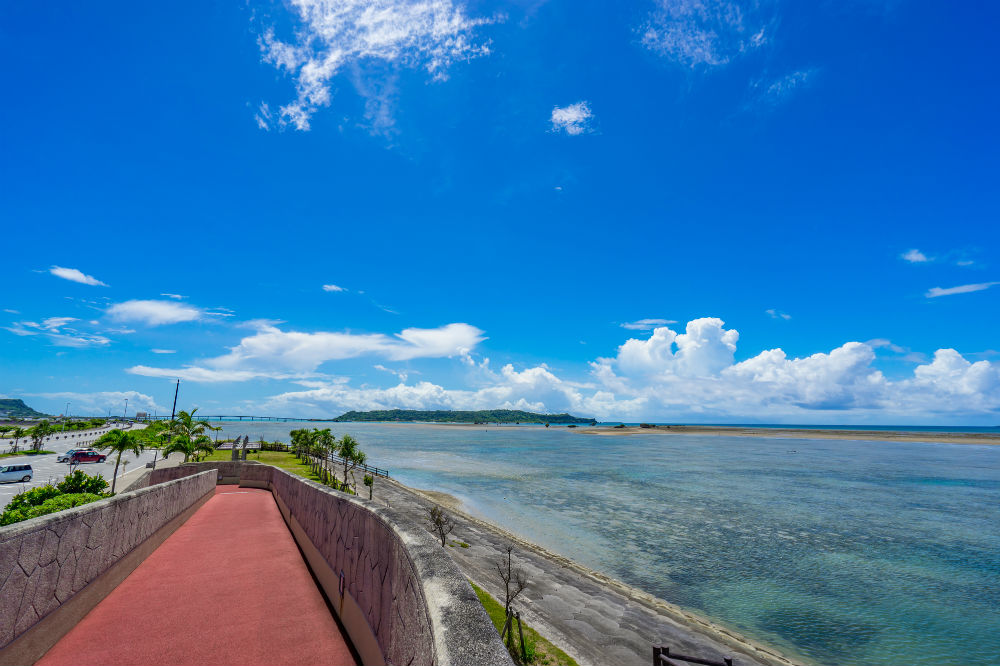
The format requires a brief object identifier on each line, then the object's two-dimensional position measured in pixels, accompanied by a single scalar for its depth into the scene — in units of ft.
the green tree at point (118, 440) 90.19
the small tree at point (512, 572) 60.48
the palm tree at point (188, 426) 146.61
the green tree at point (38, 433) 187.20
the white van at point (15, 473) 102.63
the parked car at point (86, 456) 145.53
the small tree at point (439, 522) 66.81
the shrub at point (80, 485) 51.08
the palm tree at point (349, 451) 146.82
